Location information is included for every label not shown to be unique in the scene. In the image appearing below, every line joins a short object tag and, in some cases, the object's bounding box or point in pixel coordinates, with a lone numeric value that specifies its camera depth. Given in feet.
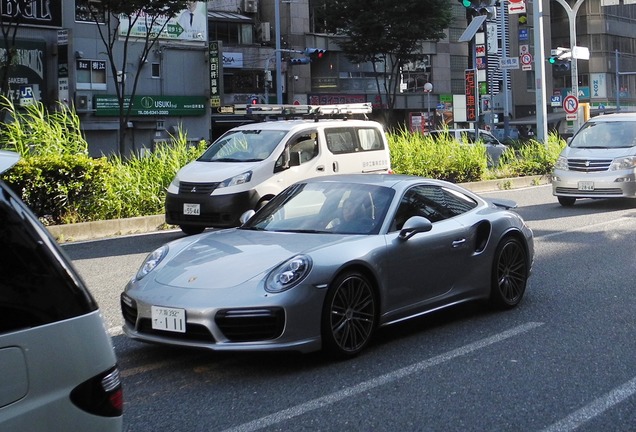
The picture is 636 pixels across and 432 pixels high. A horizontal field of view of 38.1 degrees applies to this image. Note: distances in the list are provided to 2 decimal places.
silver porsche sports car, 19.15
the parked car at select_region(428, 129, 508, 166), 108.41
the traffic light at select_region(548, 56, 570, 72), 119.14
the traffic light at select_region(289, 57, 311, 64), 155.80
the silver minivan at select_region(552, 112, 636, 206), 58.18
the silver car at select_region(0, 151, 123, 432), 8.11
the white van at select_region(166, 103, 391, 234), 43.09
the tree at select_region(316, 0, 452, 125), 144.15
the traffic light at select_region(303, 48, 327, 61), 138.66
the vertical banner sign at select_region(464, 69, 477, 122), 121.19
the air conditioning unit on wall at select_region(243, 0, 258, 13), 182.09
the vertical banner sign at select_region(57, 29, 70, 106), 128.16
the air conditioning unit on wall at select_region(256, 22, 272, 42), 179.22
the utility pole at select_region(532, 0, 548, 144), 99.04
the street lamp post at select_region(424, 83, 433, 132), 179.15
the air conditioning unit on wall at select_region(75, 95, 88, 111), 132.57
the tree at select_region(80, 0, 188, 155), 85.56
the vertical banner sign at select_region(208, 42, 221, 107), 149.59
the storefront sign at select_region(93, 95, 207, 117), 138.34
